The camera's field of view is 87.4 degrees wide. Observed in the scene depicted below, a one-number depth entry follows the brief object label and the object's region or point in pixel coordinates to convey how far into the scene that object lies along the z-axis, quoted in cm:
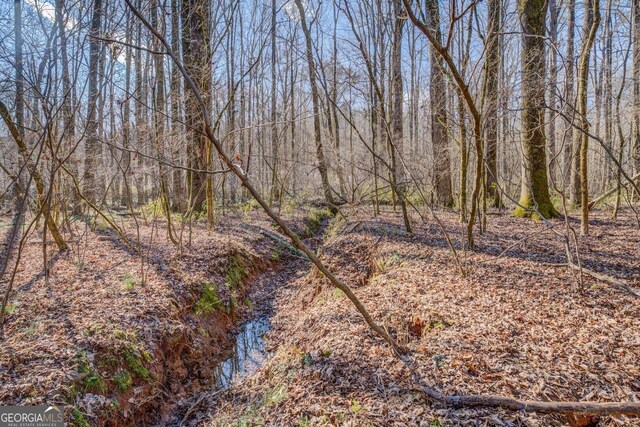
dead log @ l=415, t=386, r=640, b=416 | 200
